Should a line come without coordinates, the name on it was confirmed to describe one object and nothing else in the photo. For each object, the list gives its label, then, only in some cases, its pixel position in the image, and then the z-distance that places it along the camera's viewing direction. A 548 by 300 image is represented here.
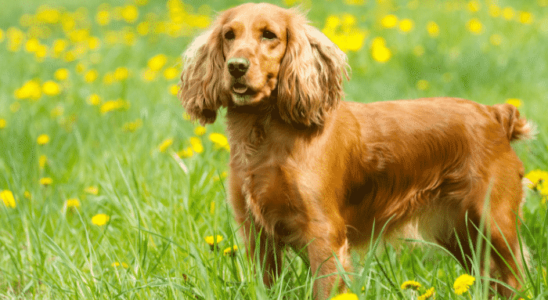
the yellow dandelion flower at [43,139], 6.56
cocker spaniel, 3.97
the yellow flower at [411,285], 3.39
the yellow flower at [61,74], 8.44
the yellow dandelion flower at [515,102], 6.70
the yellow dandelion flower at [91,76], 8.75
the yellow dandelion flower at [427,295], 3.31
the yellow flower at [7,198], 5.09
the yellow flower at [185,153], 5.69
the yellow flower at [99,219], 4.53
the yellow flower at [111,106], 7.05
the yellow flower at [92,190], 5.76
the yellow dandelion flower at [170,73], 8.69
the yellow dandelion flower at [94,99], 7.84
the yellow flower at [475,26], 10.05
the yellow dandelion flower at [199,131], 6.30
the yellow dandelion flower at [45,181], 5.72
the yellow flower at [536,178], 4.66
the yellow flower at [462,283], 3.12
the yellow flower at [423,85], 8.46
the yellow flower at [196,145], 5.70
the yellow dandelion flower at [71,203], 5.30
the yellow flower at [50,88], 7.87
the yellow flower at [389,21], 9.77
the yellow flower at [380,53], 8.47
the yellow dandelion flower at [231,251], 3.69
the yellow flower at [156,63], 8.79
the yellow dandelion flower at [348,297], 2.49
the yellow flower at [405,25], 9.61
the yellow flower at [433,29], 9.79
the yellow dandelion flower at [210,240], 3.88
